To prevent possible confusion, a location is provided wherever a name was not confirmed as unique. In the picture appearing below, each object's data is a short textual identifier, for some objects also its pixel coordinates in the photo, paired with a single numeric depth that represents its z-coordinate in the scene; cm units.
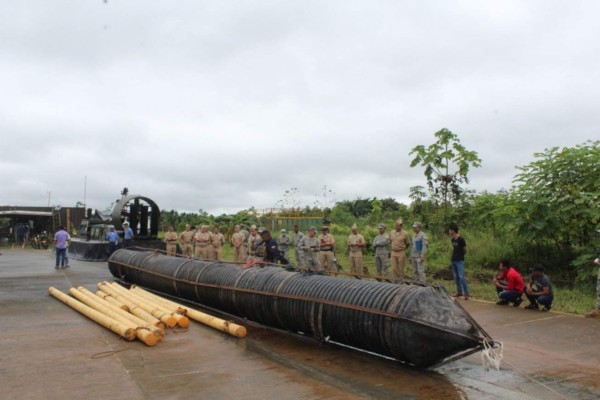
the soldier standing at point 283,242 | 1595
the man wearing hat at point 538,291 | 891
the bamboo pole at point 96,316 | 722
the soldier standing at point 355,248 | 1385
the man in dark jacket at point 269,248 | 1100
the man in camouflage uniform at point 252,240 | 1473
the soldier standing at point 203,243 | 1650
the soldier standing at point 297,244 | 1523
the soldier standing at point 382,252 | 1304
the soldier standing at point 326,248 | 1430
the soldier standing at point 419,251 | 1149
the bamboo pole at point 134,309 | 789
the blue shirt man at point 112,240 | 1914
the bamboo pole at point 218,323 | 754
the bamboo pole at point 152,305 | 806
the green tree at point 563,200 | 1177
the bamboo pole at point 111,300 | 871
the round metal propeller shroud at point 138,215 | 1945
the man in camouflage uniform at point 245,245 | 1742
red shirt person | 943
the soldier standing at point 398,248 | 1217
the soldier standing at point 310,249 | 1430
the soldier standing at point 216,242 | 1670
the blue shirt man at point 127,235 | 1838
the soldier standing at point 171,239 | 1767
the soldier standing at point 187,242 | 1856
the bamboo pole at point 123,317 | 705
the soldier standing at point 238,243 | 1716
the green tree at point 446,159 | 1723
